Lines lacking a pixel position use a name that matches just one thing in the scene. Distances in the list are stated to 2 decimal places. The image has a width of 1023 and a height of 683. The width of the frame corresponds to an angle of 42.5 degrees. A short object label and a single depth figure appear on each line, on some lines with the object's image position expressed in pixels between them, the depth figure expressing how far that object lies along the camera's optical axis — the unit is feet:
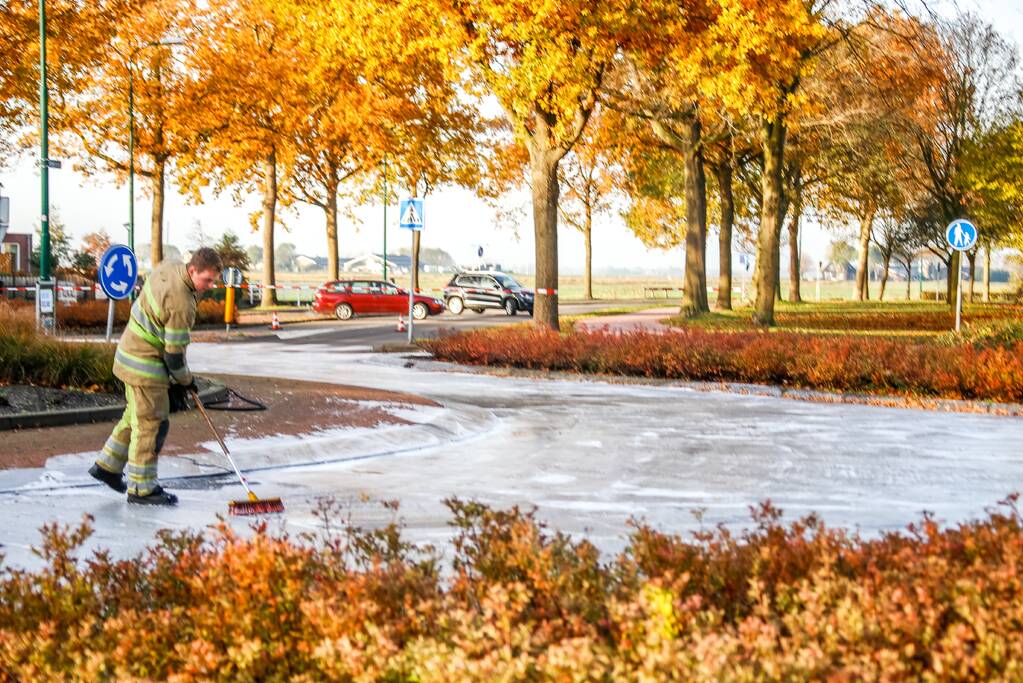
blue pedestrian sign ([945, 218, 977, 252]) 100.53
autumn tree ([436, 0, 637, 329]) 80.64
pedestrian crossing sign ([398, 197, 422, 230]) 86.02
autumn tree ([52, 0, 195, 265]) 139.33
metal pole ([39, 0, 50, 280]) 91.04
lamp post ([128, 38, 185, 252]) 129.48
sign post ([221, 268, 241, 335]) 107.43
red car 146.41
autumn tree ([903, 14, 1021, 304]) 173.78
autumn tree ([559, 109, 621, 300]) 212.02
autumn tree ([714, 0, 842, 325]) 85.66
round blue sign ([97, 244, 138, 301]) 71.05
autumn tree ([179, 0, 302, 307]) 142.10
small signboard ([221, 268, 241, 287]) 119.05
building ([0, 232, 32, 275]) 218.24
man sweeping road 29.45
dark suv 166.71
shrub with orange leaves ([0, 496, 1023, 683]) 12.37
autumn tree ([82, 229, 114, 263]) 238.46
